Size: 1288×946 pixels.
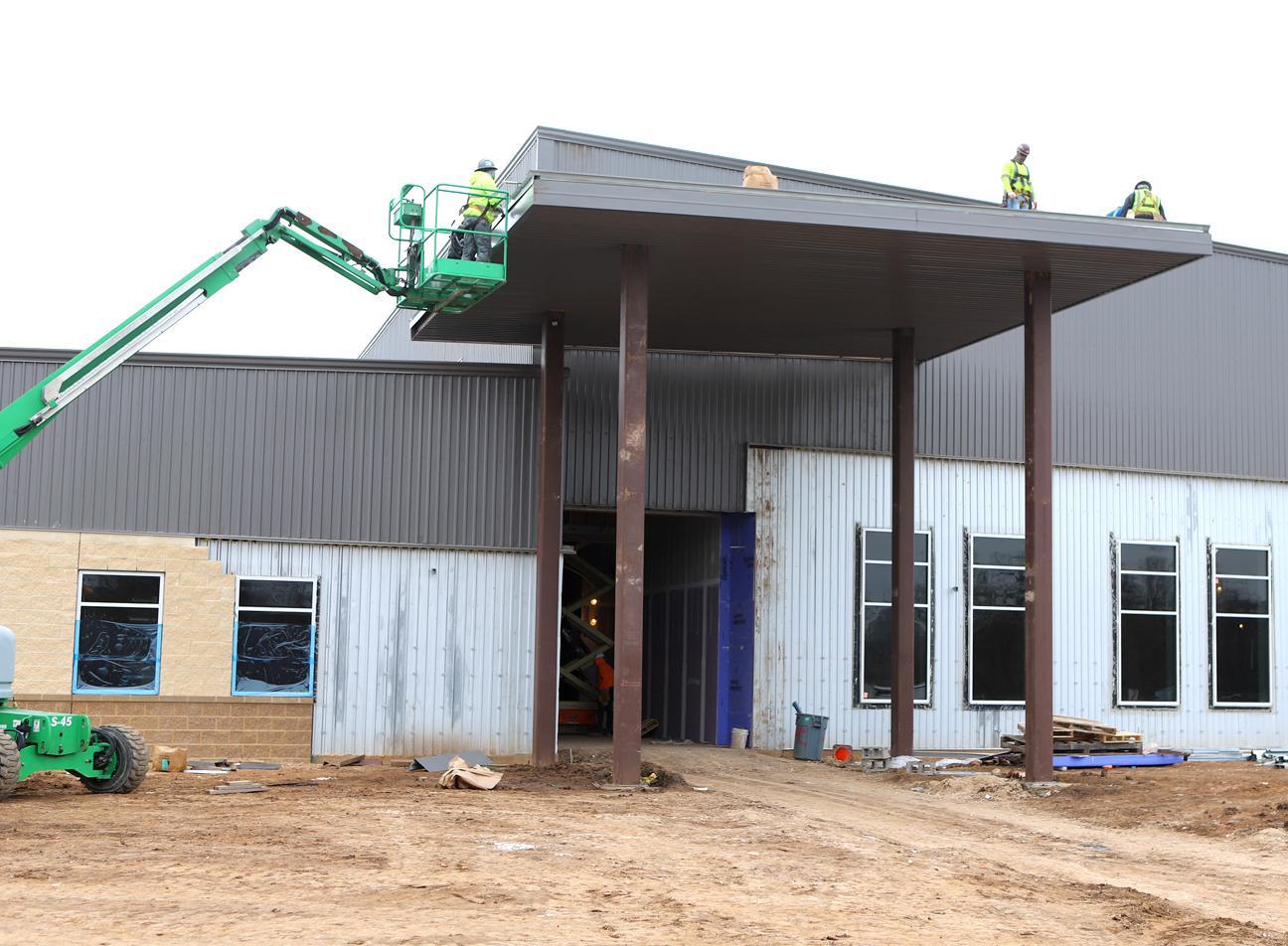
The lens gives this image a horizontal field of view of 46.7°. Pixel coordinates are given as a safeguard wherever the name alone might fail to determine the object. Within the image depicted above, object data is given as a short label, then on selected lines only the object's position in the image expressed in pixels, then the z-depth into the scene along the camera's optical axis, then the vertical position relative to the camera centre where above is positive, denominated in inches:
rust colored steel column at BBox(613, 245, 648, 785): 738.2 +38.9
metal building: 916.0 +84.5
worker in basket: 756.6 +197.3
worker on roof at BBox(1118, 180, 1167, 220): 884.6 +248.2
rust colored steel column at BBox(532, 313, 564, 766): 904.9 +45.6
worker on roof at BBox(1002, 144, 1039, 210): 883.4 +259.1
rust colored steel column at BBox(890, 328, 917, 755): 943.7 +68.5
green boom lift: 665.0 +138.9
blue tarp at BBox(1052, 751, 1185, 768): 901.8 -84.0
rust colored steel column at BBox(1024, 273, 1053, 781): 787.4 +49.8
